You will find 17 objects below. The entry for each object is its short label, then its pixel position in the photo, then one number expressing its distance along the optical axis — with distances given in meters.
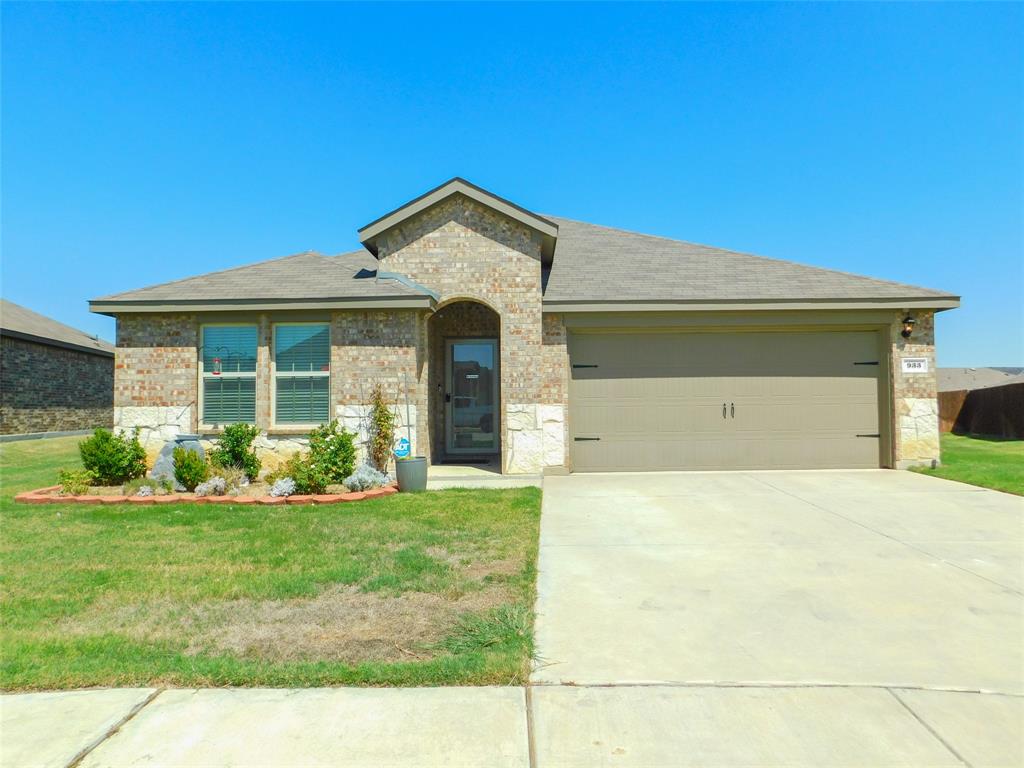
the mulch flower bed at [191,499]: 8.88
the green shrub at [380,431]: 10.88
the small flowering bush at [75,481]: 9.38
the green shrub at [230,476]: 9.87
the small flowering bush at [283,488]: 9.16
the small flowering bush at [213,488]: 9.28
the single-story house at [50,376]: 19.89
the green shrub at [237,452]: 10.37
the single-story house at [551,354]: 11.11
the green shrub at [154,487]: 9.45
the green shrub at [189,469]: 9.49
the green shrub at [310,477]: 9.31
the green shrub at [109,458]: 9.85
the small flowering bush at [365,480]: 9.48
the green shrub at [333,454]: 9.74
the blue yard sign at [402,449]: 10.82
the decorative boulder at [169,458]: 9.88
